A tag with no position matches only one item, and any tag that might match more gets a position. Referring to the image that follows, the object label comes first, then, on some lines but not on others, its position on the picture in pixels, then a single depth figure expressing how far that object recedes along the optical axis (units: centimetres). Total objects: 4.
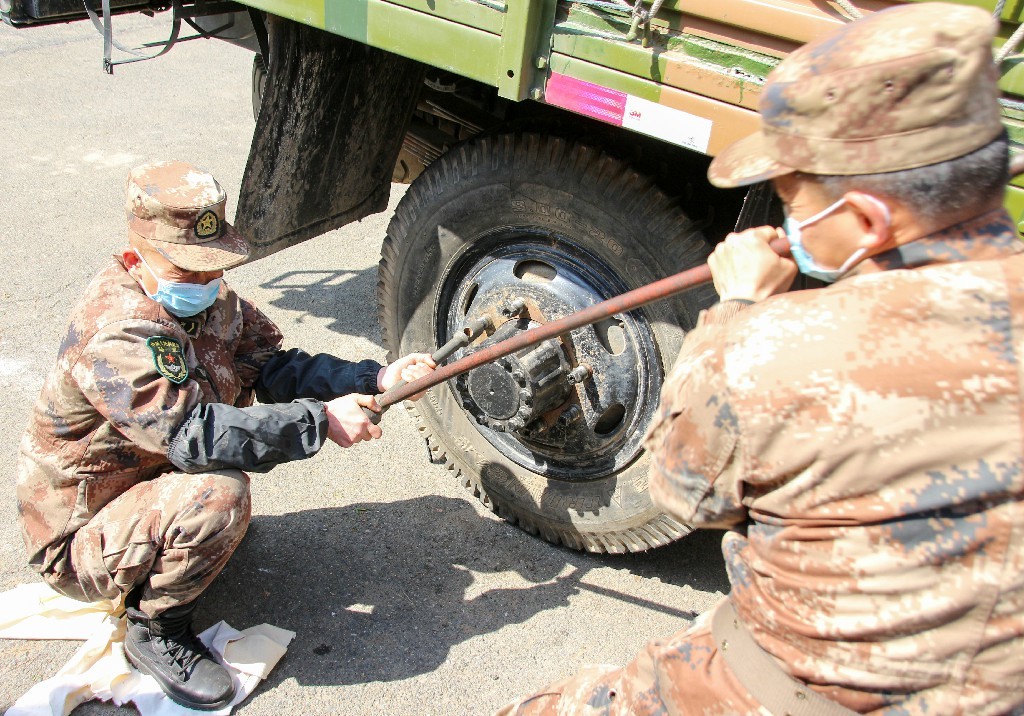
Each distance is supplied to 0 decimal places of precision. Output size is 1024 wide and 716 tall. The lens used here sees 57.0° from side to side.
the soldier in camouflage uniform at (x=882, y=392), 132
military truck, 220
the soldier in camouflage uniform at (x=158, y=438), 243
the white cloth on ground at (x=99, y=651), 257
